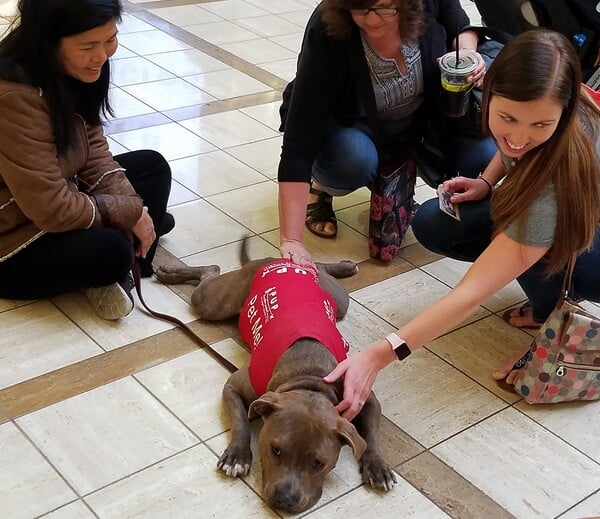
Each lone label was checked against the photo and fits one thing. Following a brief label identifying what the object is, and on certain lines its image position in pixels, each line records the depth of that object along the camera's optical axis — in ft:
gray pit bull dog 6.50
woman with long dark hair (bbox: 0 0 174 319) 7.66
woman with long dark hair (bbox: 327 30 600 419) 6.88
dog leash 8.26
